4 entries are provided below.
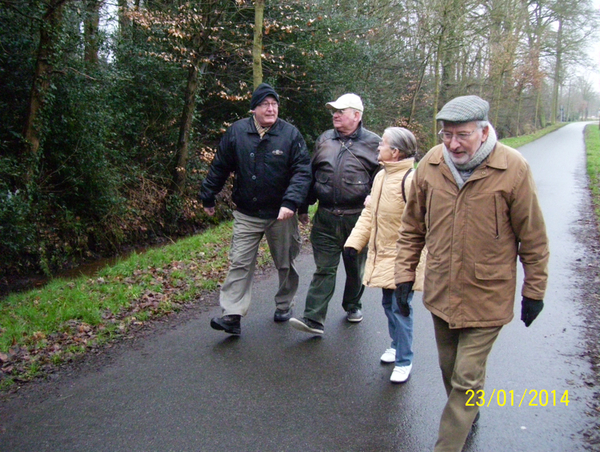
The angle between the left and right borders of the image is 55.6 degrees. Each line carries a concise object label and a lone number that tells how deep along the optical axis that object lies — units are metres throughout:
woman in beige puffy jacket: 4.27
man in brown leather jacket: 5.01
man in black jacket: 5.09
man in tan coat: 2.93
